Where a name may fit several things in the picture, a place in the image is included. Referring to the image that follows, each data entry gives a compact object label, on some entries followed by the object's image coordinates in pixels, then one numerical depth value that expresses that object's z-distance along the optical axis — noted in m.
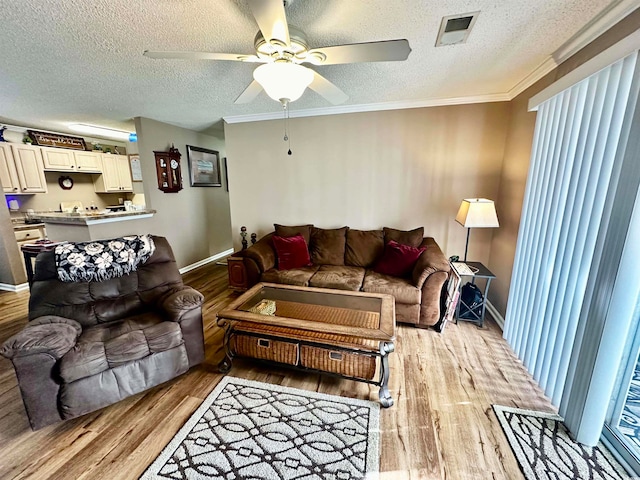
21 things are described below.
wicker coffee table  1.81
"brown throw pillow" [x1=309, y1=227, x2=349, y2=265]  3.44
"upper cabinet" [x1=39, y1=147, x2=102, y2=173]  4.40
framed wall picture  4.69
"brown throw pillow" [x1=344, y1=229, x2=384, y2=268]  3.35
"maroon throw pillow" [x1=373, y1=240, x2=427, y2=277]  2.94
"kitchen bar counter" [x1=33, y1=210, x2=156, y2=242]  3.16
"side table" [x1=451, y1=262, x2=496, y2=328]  2.72
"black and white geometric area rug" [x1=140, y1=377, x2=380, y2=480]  1.38
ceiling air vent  1.59
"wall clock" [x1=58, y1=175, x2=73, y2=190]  4.80
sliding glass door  1.42
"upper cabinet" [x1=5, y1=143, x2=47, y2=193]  3.94
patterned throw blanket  2.07
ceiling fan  1.34
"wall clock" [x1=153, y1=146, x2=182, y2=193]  4.03
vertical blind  1.49
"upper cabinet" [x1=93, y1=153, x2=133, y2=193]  5.29
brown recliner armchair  1.55
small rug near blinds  1.36
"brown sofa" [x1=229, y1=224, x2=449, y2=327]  2.68
